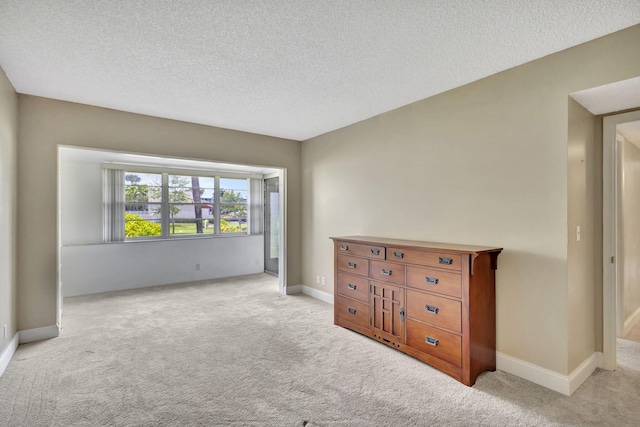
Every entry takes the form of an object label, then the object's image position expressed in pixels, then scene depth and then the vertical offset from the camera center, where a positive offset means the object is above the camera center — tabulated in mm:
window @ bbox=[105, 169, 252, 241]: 5773 +195
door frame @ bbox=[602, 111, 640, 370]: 2695 -240
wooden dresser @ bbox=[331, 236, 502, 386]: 2521 -802
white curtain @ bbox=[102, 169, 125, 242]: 5660 +179
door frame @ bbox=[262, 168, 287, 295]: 5246 -355
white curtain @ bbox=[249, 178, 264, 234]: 7168 +183
